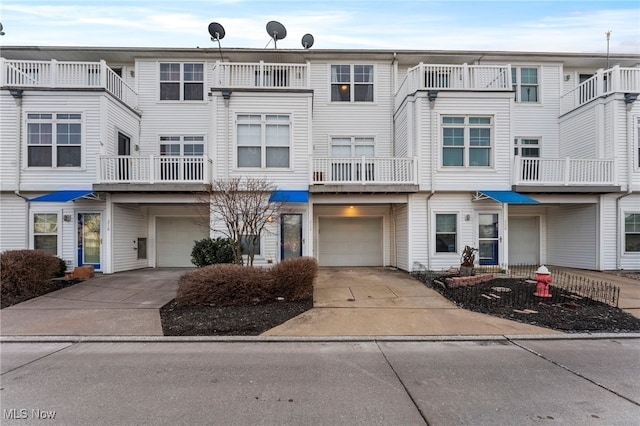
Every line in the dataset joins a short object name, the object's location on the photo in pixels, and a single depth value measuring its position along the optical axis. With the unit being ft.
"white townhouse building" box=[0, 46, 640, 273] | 37.47
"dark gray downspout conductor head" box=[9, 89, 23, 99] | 36.73
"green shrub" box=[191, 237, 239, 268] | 32.12
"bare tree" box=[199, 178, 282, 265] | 29.30
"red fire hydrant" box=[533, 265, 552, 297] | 26.25
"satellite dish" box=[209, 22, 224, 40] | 43.34
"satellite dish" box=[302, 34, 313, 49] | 51.20
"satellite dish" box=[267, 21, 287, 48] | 48.86
